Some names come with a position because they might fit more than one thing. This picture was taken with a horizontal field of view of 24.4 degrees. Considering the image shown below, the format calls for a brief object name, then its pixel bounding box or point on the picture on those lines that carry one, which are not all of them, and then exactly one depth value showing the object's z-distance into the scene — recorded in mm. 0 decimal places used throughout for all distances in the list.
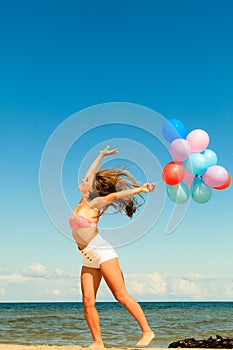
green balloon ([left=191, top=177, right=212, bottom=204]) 7834
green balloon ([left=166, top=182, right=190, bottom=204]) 7617
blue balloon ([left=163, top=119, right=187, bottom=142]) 7859
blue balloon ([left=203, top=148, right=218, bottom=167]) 7990
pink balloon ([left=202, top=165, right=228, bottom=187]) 7824
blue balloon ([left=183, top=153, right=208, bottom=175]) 7727
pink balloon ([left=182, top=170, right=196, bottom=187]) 7711
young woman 6242
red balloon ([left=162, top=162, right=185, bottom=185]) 7480
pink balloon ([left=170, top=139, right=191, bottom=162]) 7734
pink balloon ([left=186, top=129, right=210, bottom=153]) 8055
